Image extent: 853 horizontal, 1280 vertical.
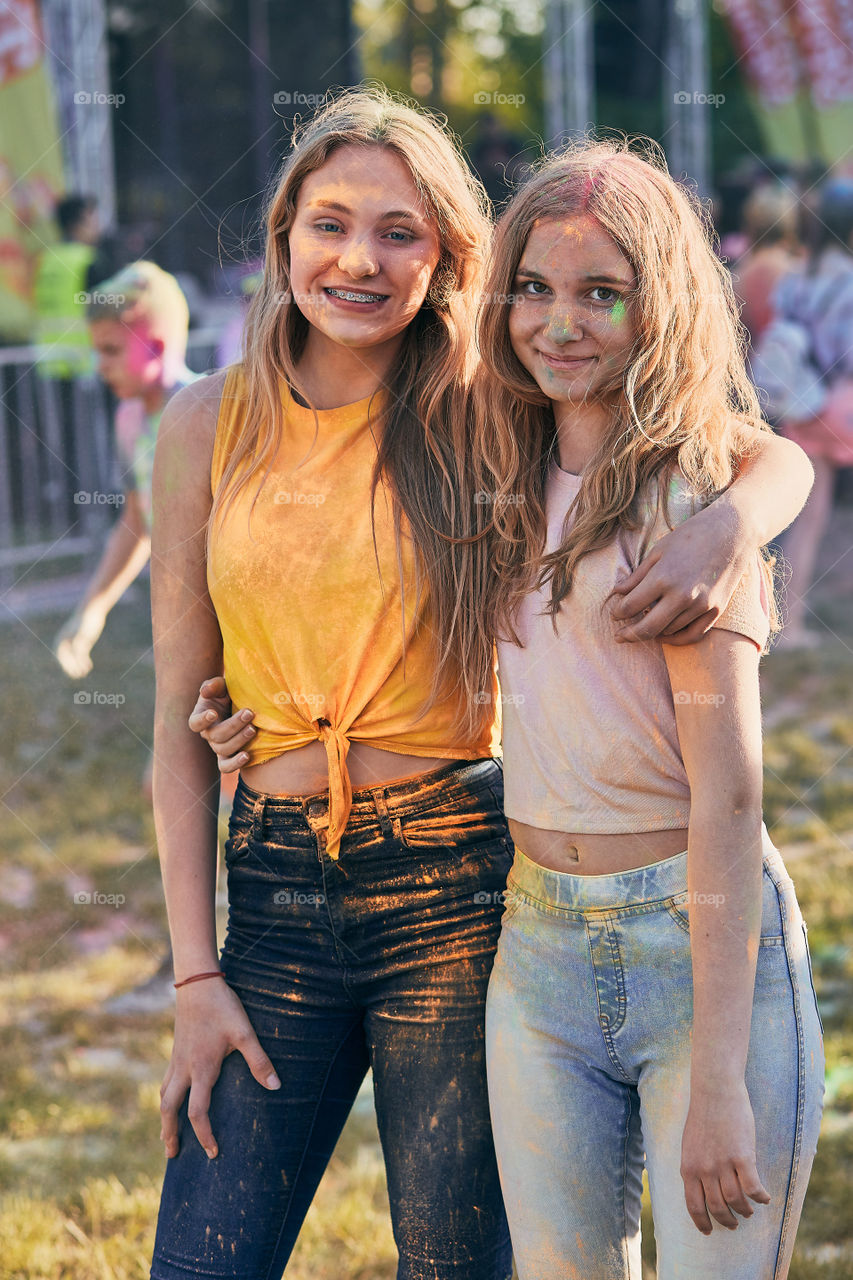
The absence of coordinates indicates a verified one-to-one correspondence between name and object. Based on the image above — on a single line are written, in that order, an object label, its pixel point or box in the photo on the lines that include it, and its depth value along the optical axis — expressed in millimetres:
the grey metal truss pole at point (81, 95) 7738
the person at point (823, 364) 7582
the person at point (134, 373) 3840
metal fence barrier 8023
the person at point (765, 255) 7914
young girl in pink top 1413
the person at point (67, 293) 7711
